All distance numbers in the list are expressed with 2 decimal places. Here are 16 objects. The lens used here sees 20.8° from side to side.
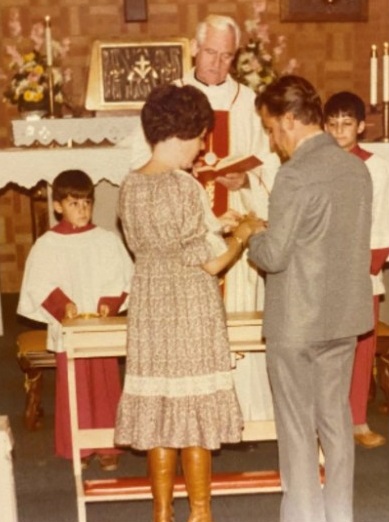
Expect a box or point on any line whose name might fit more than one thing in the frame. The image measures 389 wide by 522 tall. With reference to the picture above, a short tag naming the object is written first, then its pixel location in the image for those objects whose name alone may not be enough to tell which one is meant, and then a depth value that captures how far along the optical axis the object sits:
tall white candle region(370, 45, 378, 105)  6.10
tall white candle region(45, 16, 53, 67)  6.45
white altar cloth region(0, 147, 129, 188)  6.06
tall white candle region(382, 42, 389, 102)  5.99
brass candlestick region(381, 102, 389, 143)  6.29
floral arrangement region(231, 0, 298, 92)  6.72
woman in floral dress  3.54
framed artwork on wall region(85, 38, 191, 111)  7.53
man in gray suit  3.35
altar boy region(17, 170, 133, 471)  4.82
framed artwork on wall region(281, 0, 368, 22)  8.88
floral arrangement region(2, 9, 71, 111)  6.65
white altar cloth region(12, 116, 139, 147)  6.57
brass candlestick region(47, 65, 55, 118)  6.58
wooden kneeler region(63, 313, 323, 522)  3.93
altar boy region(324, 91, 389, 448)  4.75
